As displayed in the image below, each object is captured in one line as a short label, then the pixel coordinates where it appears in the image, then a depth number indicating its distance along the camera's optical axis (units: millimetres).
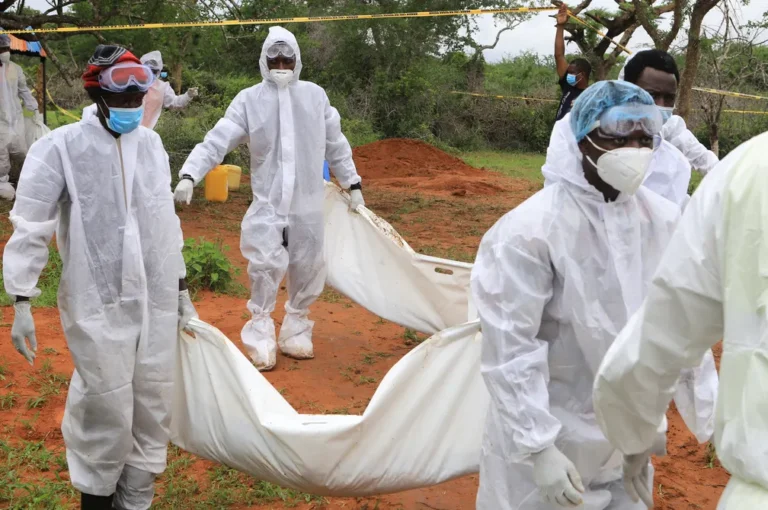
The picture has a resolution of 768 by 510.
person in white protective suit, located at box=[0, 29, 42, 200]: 9508
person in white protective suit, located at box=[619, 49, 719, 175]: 3752
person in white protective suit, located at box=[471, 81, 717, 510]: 2092
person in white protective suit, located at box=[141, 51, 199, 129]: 6566
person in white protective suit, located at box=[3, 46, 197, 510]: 2904
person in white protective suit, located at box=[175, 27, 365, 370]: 4942
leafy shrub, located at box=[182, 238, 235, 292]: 6660
